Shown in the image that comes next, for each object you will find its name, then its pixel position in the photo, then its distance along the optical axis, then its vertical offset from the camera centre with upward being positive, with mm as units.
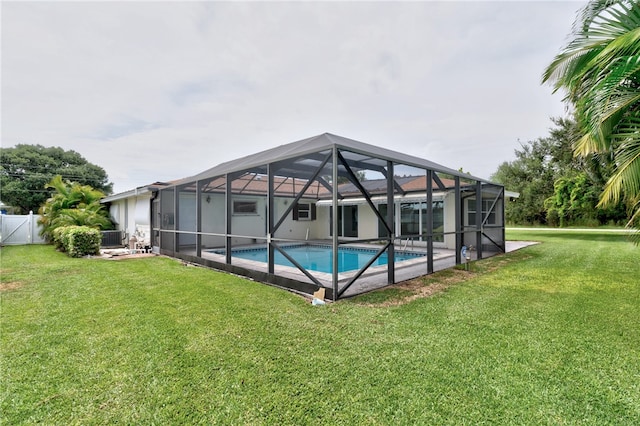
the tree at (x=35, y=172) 29938 +5059
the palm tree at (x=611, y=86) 4582 +2109
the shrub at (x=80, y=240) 11473 -941
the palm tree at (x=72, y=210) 14273 +396
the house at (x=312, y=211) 6812 +157
